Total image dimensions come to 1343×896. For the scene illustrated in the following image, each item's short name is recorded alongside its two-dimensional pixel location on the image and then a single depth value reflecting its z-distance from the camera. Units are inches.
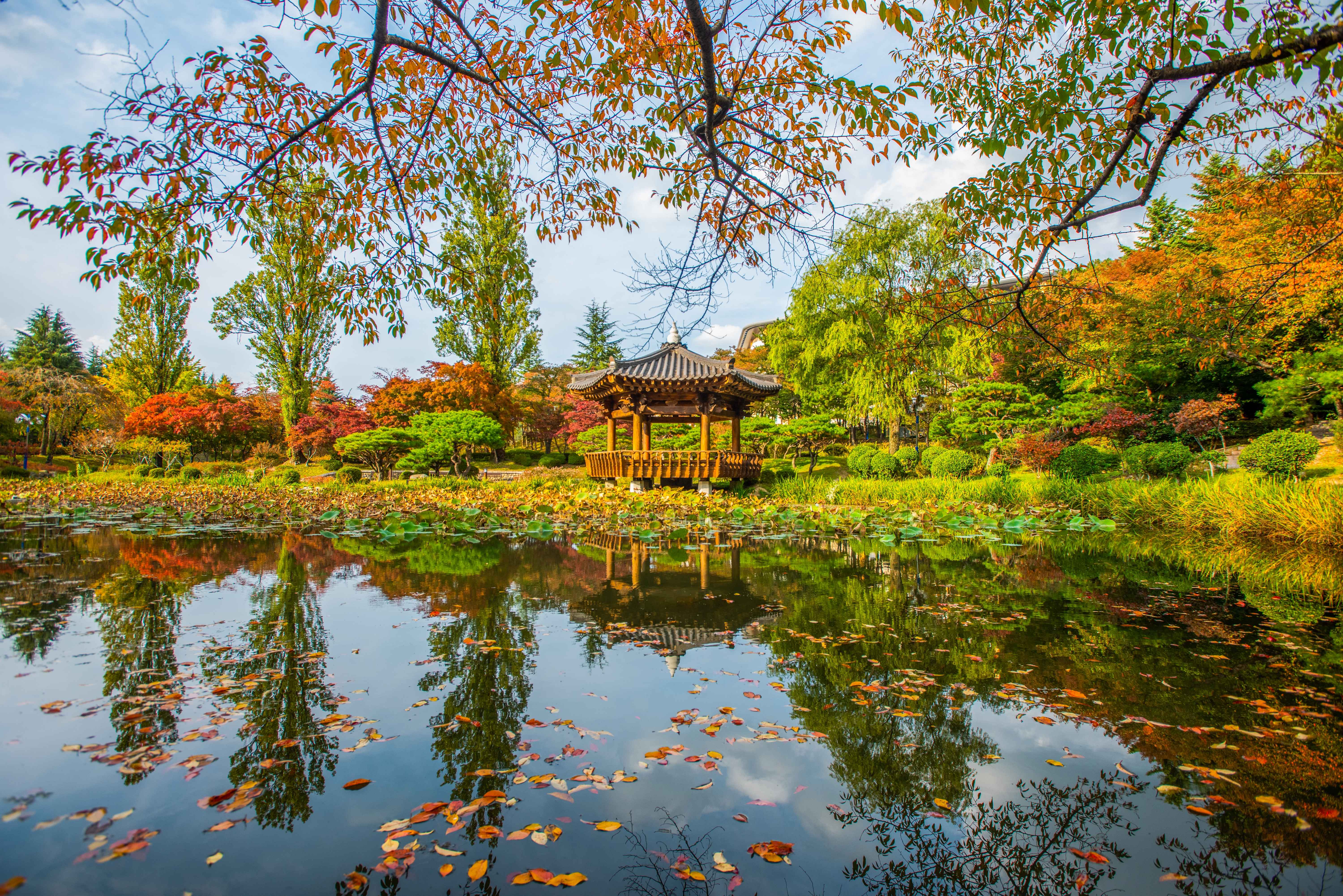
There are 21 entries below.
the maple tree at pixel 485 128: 128.3
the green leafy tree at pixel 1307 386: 504.4
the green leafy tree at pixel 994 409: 596.1
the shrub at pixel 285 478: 628.7
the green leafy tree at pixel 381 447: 632.4
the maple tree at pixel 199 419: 784.3
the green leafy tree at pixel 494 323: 768.3
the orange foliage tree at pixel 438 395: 771.4
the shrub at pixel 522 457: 896.3
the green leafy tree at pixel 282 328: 796.6
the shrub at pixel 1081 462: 474.3
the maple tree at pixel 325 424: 785.6
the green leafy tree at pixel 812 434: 653.9
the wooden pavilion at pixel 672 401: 513.0
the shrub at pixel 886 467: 566.6
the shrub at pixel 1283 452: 377.7
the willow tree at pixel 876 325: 605.9
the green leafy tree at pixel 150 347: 866.1
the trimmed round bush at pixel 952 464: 522.6
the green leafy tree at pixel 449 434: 608.4
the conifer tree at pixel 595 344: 1166.3
